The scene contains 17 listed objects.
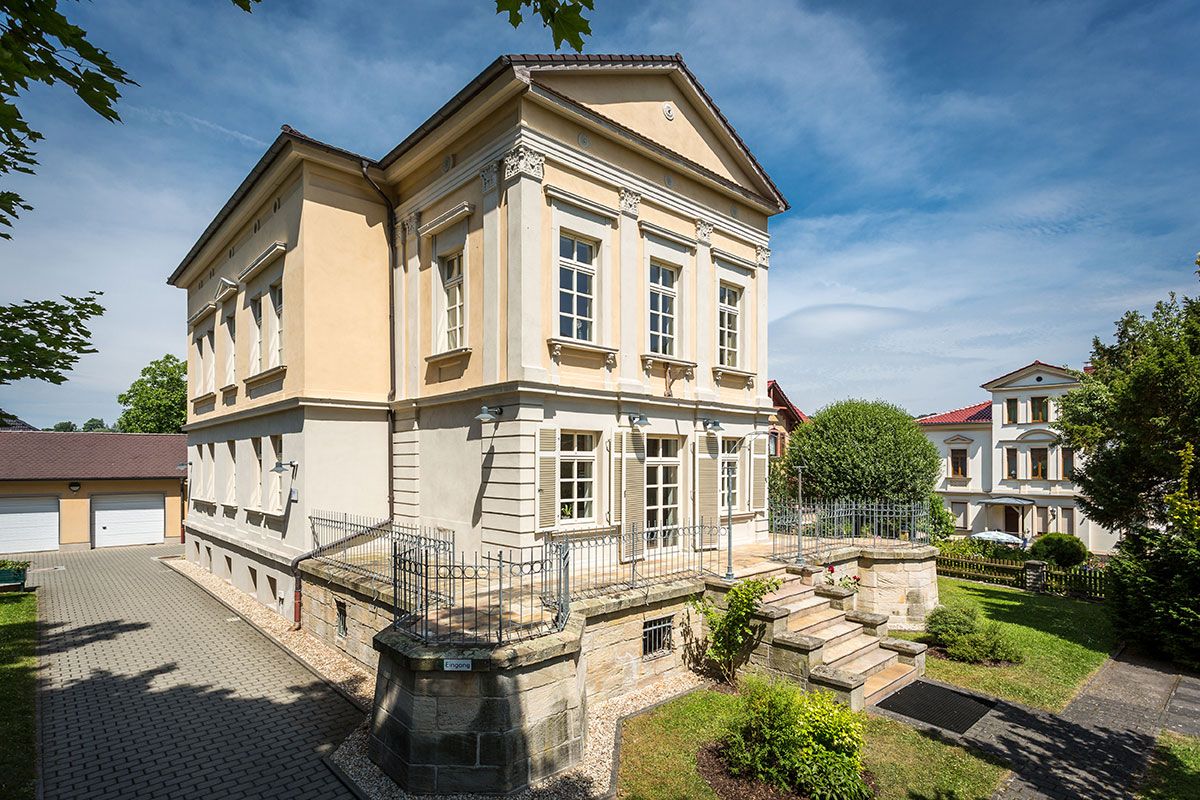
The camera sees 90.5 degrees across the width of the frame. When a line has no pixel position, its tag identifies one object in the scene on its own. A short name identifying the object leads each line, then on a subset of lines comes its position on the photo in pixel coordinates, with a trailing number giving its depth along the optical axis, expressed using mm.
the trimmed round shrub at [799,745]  6926
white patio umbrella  28602
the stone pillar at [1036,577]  18234
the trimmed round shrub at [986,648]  11523
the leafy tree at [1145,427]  12688
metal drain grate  9031
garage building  25062
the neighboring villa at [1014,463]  33062
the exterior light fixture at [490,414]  11234
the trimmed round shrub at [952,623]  11938
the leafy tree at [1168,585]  11469
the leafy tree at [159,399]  45062
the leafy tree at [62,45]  3545
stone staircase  9469
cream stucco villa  11320
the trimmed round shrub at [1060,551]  24172
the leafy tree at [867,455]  21578
